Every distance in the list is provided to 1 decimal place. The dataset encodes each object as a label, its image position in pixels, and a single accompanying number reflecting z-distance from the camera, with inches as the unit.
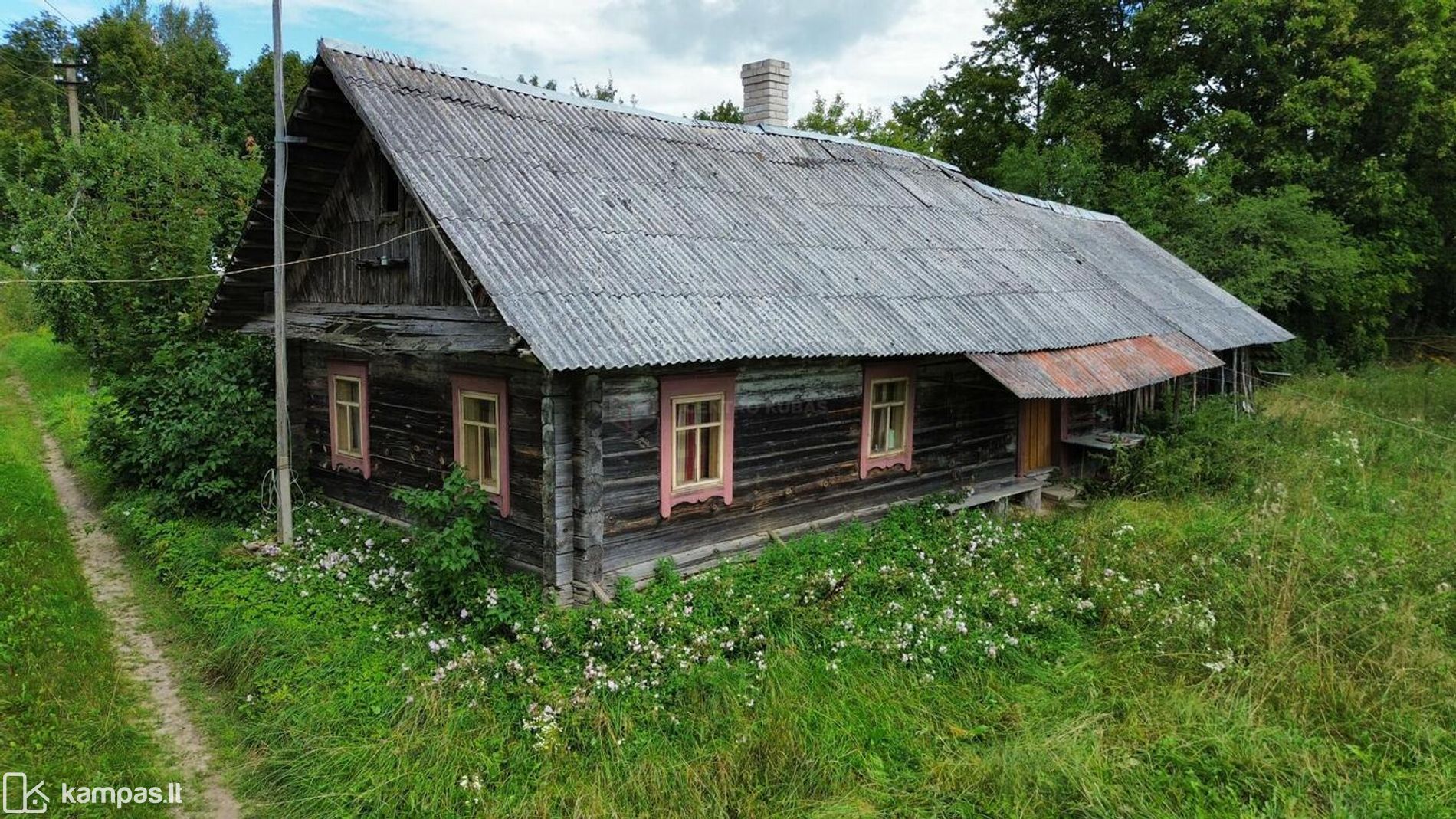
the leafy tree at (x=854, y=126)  1264.8
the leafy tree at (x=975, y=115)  1128.2
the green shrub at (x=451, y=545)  280.2
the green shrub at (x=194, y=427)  403.5
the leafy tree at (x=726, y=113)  1412.4
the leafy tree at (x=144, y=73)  1301.7
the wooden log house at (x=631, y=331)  294.8
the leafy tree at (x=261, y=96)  1243.2
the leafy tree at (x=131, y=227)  492.1
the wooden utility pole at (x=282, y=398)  339.6
